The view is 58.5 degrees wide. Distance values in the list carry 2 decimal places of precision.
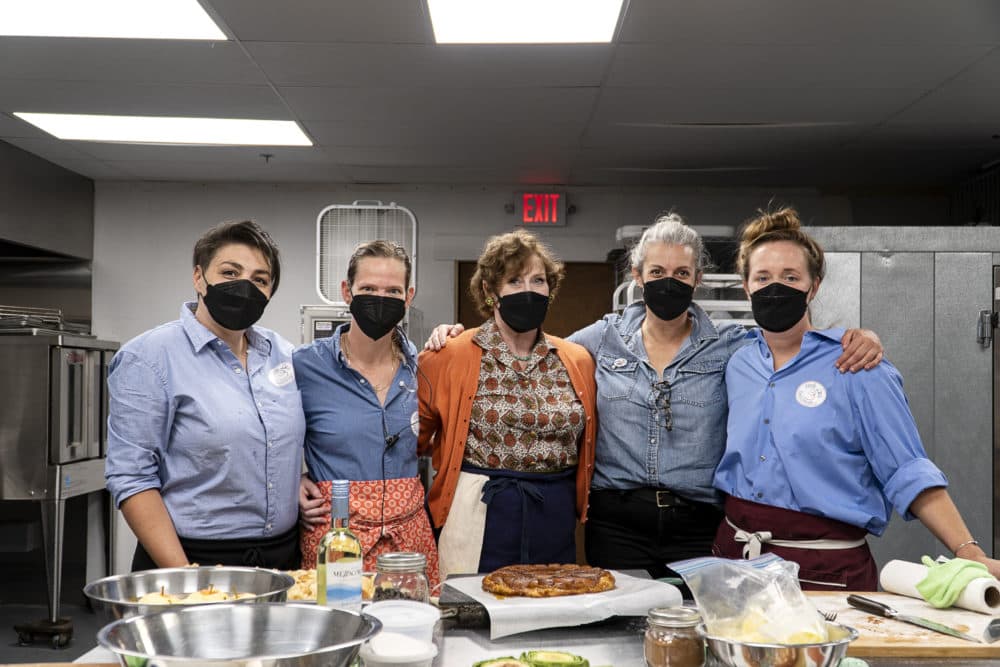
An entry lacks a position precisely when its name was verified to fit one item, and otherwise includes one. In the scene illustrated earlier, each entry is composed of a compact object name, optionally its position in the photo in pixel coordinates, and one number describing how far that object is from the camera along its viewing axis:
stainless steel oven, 4.80
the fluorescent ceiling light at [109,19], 3.36
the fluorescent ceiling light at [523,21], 3.38
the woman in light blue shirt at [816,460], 2.09
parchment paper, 1.64
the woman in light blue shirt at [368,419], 2.29
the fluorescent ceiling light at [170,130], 4.91
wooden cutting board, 1.53
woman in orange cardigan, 2.44
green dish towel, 1.73
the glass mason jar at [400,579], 1.55
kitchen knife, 1.60
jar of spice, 1.42
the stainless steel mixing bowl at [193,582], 1.47
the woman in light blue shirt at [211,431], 2.04
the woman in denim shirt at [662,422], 2.46
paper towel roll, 1.71
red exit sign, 6.58
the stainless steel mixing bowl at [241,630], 1.25
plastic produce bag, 1.35
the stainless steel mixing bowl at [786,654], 1.27
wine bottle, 1.45
